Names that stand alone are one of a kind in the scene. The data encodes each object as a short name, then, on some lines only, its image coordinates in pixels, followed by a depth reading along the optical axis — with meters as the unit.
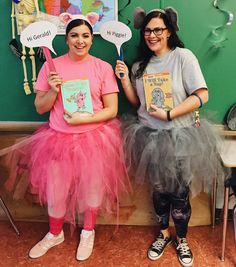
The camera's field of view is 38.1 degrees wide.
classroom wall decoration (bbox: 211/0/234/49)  1.85
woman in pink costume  1.72
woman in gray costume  1.67
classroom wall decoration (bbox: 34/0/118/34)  1.89
